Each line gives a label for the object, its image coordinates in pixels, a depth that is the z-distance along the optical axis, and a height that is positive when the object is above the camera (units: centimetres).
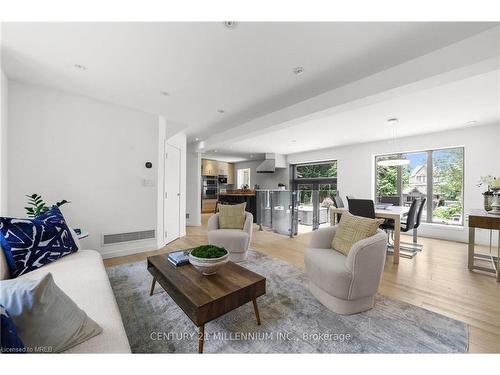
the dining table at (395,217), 305 -46
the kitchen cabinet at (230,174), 950 +55
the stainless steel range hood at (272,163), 739 +85
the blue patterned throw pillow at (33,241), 157 -49
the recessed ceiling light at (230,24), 155 +124
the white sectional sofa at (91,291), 93 -72
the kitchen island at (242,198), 612 -38
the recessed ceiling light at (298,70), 215 +125
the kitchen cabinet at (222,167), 904 +83
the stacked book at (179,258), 185 -69
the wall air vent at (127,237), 316 -85
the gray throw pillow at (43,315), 78 -54
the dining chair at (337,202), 451 -33
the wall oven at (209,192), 838 -27
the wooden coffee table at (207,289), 129 -73
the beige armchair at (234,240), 292 -79
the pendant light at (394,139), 370 +121
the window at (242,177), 924 +42
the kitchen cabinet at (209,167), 845 +77
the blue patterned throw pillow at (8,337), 63 -48
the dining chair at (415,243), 364 -107
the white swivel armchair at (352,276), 167 -76
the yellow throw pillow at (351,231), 193 -43
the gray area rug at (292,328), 142 -111
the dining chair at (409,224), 339 -63
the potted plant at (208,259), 157 -57
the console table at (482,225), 254 -47
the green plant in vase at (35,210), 227 -29
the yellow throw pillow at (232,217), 326 -50
